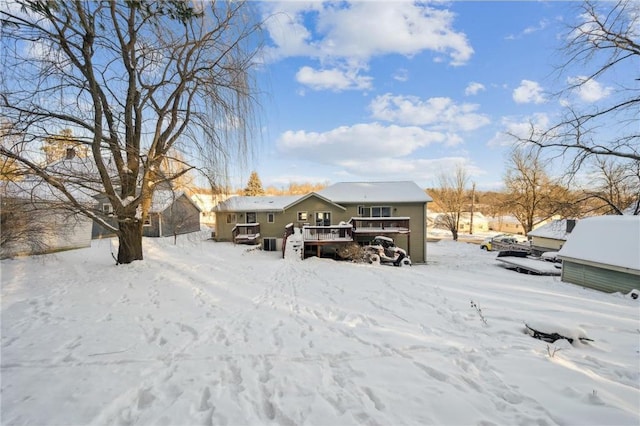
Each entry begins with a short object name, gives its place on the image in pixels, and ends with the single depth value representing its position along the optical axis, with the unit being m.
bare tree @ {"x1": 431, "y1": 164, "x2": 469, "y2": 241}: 32.31
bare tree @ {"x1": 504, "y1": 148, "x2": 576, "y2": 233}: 25.02
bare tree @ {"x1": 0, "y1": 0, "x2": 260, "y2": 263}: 6.02
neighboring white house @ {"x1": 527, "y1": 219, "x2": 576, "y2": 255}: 19.75
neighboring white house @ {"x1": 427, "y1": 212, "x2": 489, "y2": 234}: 42.72
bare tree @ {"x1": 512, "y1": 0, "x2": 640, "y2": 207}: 5.45
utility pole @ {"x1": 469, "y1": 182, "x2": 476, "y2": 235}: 33.41
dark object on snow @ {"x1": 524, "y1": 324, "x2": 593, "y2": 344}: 4.30
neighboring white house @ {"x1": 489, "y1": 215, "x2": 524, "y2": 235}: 45.22
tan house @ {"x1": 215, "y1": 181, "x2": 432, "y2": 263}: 16.52
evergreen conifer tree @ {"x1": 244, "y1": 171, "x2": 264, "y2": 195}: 39.31
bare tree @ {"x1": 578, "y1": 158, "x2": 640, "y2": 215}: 14.10
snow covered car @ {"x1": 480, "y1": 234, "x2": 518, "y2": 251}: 23.29
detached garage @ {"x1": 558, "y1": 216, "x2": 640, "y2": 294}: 9.81
